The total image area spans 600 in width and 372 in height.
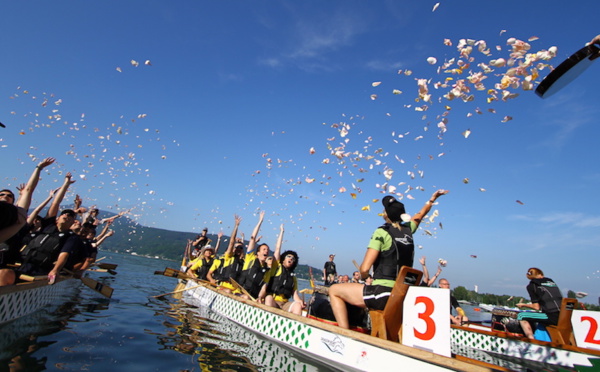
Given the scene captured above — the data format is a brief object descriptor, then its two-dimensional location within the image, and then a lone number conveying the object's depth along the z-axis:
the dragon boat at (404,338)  4.43
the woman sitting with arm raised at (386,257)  4.80
